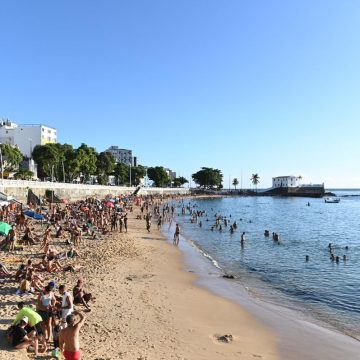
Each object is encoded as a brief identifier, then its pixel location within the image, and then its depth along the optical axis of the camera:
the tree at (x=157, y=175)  160.88
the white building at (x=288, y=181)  175.75
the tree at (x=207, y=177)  193.62
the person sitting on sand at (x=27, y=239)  22.74
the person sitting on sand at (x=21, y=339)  8.86
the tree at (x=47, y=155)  72.88
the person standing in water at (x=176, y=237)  31.77
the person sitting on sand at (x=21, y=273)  14.44
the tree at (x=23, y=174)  69.26
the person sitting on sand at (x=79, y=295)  12.38
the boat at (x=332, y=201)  133.50
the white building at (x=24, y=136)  99.69
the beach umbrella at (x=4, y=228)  19.93
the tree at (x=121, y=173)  127.24
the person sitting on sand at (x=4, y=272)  14.86
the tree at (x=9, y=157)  66.31
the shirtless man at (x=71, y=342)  7.82
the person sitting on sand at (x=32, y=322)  9.21
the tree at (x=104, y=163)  105.25
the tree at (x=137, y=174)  141.88
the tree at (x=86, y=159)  85.12
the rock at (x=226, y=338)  11.47
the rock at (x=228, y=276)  20.66
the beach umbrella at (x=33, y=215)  30.59
